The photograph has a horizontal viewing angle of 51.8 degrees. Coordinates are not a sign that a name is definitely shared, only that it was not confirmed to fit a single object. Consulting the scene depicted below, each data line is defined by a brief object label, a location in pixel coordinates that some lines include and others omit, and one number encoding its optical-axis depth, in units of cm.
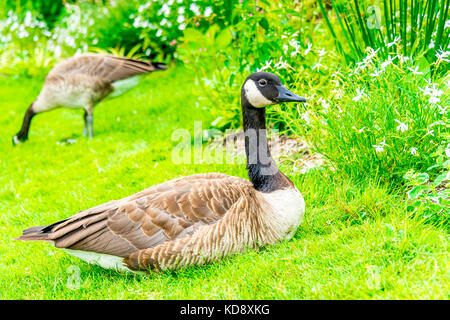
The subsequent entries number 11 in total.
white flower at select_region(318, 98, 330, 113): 445
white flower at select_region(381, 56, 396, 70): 397
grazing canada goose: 845
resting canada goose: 377
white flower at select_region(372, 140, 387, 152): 387
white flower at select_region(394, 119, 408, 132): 367
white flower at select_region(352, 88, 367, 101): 395
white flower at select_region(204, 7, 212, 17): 690
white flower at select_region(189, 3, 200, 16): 792
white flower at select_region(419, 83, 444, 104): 364
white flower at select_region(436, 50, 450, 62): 396
